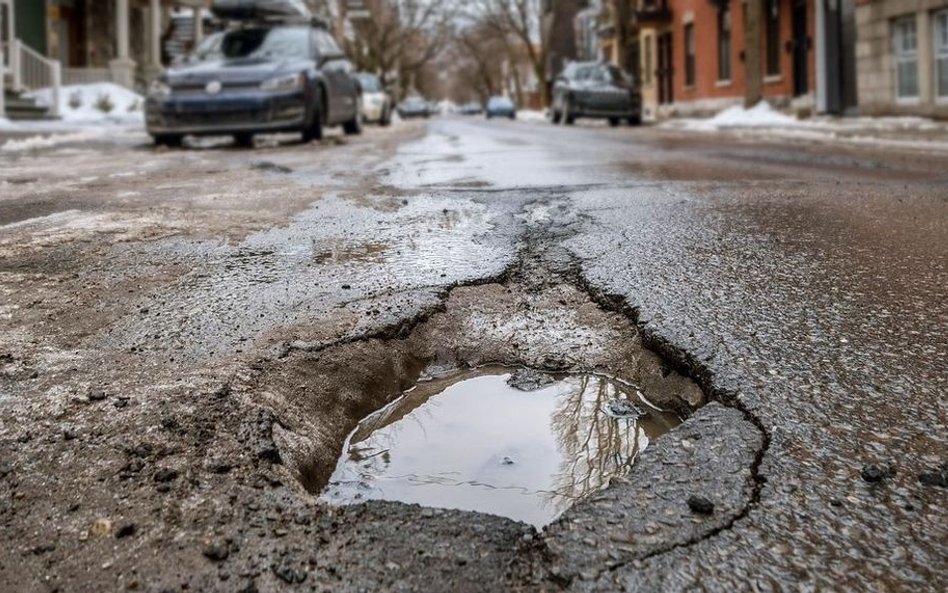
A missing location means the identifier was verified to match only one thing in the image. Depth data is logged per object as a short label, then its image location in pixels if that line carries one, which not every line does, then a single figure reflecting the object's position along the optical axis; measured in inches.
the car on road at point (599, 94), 961.5
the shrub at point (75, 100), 861.2
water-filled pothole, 77.8
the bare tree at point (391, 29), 1979.6
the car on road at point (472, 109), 3506.4
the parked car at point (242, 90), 455.8
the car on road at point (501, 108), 1904.5
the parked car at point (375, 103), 996.7
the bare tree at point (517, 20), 1881.2
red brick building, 877.8
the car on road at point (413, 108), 2181.5
